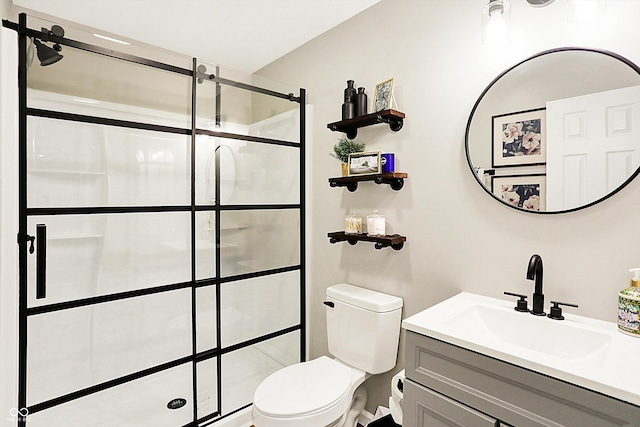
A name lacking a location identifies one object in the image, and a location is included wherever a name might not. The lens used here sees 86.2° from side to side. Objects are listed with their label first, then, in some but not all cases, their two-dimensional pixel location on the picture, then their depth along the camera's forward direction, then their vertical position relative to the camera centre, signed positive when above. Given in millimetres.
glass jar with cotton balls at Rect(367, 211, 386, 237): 1854 -94
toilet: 1493 -849
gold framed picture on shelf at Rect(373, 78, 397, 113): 1824 +616
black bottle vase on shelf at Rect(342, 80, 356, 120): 1972 +611
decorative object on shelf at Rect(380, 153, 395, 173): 1793 +246
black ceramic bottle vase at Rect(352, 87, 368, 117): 1942 +606
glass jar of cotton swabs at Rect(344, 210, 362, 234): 1966 -89
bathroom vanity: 854 -469
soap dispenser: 1076 -312
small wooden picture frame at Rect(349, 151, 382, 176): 1817 +249
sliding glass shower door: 1509 -129
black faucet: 1257 -263
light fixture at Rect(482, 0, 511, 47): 1341 +751
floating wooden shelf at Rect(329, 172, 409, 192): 1753 +159
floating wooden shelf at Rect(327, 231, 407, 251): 1763 -165
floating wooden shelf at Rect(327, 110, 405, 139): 1761 +481
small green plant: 2018 +353
